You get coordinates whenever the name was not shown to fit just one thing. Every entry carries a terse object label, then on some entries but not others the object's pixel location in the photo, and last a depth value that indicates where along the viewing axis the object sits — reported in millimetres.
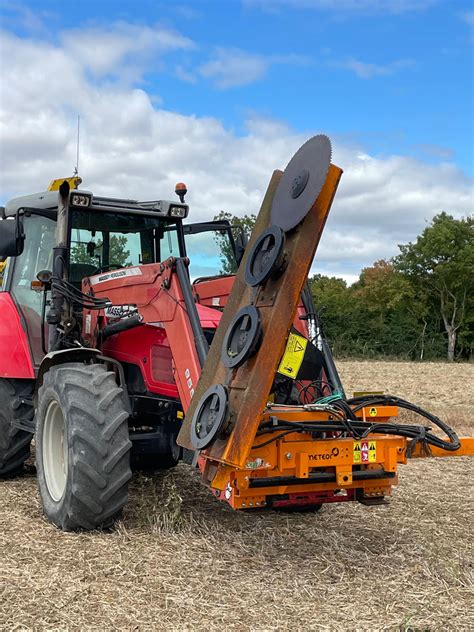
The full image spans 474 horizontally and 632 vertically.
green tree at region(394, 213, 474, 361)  40969
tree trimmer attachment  4059
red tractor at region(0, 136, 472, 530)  4156
